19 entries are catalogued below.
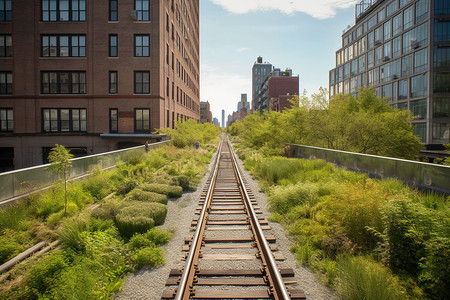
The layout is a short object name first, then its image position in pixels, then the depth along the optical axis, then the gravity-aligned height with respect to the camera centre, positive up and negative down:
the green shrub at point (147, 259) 5.20 -2.35
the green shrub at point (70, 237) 5.77 -2.16
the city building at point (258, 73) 194.00 +51.63
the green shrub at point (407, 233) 4.50 -1.61
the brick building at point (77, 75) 29.73 +7.63
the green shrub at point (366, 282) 3.93 -2.23
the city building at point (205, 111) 156.38 +18.35
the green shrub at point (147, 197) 9.16 -1.98
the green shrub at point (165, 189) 10.57 -1.97
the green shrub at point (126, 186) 10.76 -1.91
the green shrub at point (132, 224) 6.63 -2.12
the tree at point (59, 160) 8.12 -0.59
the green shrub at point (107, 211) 7.51 -2.05
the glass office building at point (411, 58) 37.50 +14.24
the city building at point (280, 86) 97.94 +21.04
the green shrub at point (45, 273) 4.42 -2.34
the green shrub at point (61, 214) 7.11 -2.08
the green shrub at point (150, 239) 5.98 -2.31
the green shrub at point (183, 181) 11.95 -1.87
